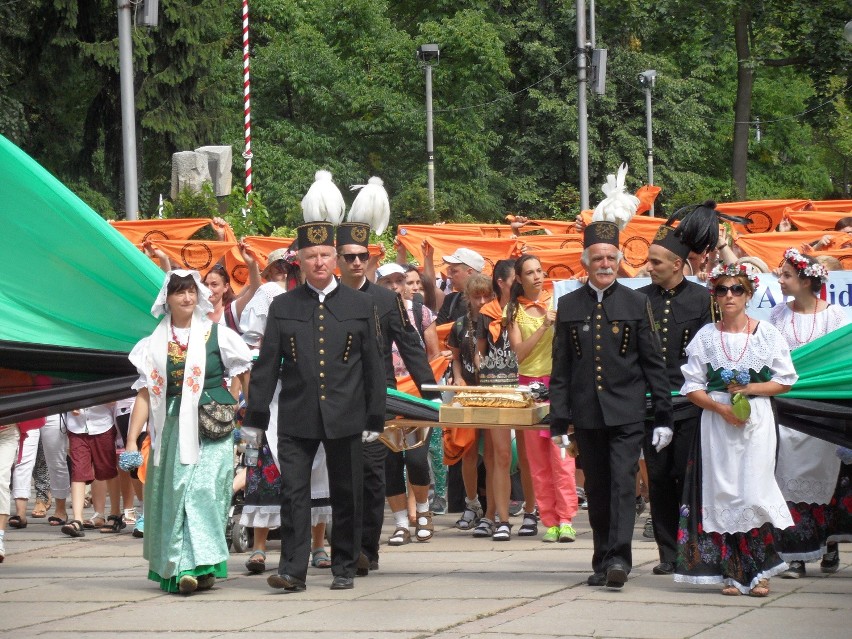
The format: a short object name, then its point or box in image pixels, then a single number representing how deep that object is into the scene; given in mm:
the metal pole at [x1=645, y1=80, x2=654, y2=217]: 42219
